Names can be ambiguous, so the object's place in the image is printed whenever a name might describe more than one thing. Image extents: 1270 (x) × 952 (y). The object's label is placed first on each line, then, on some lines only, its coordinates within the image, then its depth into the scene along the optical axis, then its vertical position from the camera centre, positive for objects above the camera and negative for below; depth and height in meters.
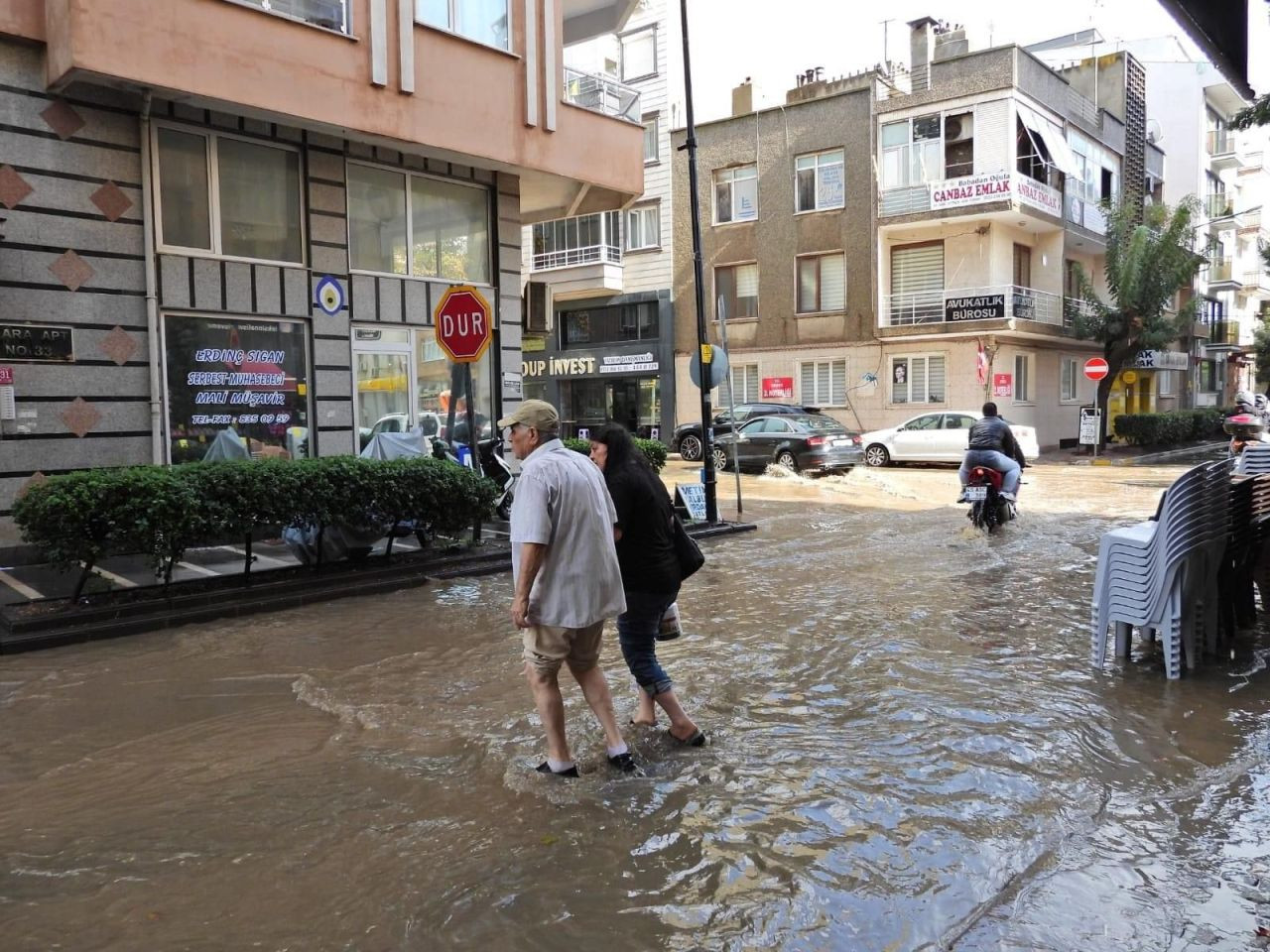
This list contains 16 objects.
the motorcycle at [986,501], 12.77 -1.02
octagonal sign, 9.88 +1.09
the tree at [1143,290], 29.17 +3.92
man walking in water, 4.39 -0.60
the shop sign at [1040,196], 28.51 +6.76
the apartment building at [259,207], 9.79 +2.69
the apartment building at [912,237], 28.83 +5.92
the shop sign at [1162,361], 36.97 +2.37
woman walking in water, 4.88 -0.65
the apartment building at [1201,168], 45.50 +12.28
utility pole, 13.42 +1.03
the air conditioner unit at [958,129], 28.95 +8.67
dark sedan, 22.19 -0.43
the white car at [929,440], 24.22 -0.42
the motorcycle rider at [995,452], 12.82 -0.39
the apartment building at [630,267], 34.69 +5.81
